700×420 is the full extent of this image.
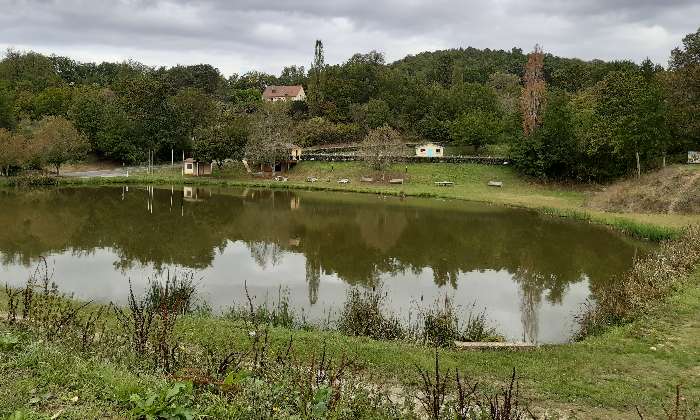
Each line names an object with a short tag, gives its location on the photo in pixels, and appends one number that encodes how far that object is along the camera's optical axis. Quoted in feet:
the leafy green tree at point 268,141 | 158.01
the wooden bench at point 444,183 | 143.30
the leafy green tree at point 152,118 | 171.01
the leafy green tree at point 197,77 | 285.64
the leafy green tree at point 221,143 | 155.94
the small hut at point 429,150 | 171.73
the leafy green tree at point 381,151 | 152.76
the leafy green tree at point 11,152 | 138.00
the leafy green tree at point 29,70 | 248.11
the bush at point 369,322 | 39.86
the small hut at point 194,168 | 164.14
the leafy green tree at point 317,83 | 221.46
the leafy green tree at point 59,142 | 144.46
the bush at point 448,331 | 39.09
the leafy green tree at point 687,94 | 120.98
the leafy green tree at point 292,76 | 338.91
